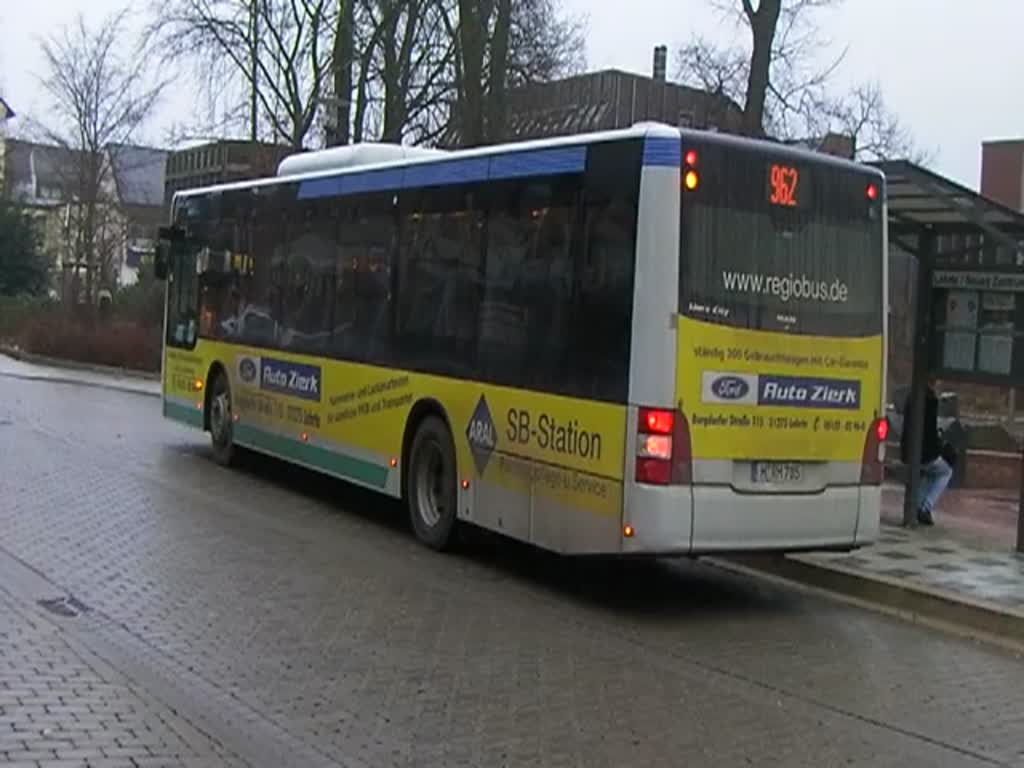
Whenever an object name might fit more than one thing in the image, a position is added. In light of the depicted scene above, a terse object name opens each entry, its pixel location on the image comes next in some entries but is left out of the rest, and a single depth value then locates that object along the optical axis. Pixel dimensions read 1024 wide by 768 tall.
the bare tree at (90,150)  43.28
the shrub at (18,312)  46.57
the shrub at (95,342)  36.12
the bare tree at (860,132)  25.03
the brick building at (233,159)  33.53
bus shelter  11.73
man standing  13.27
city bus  8.95
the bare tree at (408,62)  30.19
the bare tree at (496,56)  27.55
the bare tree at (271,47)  33.03
